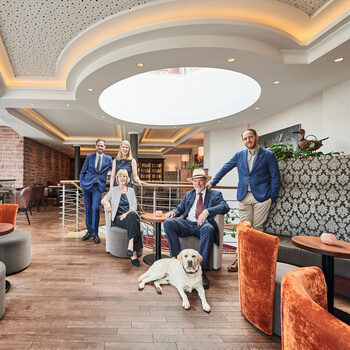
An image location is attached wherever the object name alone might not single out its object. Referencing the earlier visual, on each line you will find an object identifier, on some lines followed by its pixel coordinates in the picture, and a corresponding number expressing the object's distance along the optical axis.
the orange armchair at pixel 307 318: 0.46
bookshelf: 15.32
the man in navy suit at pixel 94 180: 3.84
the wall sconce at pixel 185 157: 12.02
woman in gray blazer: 2.93
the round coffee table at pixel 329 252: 1.53
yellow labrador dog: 2.01
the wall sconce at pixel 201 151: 9.27
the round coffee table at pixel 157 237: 2.76
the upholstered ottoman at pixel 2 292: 1.76
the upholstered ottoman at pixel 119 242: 3.11
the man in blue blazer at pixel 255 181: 2.61
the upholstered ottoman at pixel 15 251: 2.54
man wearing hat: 2.49
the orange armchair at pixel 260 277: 1.48
